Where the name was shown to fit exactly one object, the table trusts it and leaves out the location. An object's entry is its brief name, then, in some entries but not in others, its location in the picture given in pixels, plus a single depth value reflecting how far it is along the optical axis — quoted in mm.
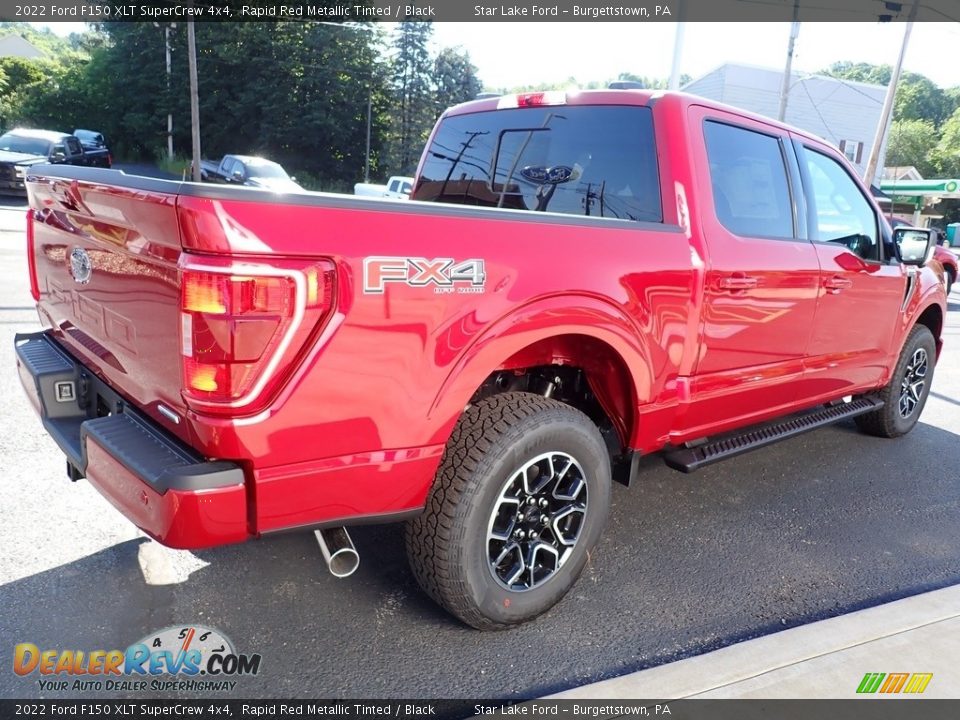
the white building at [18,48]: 72375
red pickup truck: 1949
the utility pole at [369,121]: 38600
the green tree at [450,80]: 42375
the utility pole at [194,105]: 24714
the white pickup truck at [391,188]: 21531
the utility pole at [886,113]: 21391
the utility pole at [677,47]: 15862
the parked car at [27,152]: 17766
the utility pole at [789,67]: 23359
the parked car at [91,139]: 26081
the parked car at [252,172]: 19984
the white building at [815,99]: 33906
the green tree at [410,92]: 41344
